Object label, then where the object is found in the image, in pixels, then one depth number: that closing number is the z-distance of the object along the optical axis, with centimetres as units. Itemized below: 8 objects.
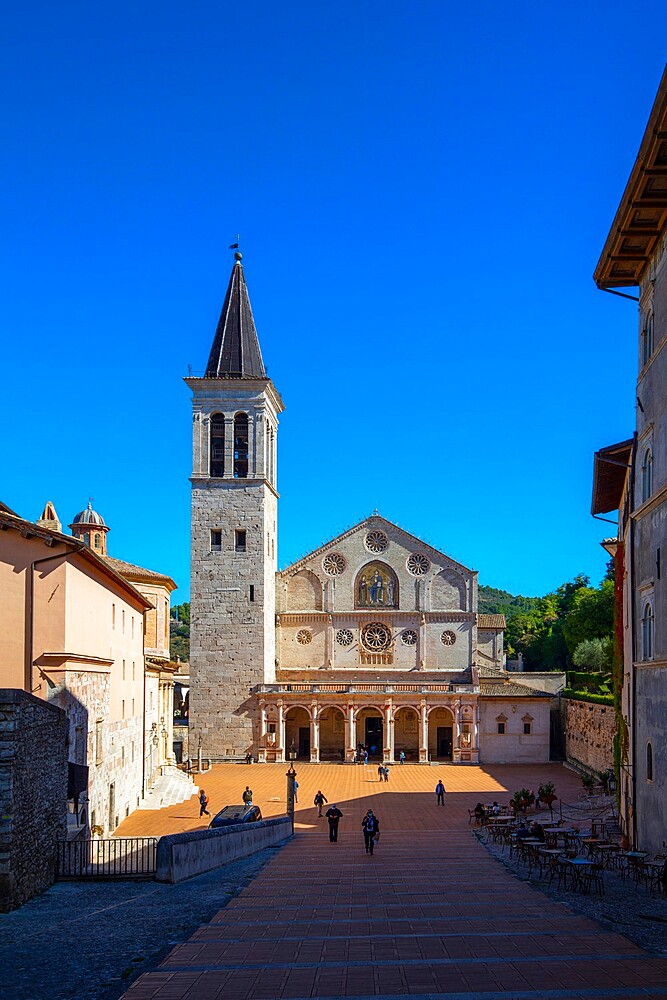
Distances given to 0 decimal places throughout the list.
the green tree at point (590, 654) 6356
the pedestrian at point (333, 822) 2639
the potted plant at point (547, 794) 3341
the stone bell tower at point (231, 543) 5550
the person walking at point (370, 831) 2336
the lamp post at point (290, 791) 2948
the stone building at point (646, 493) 1705
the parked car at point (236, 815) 2827
